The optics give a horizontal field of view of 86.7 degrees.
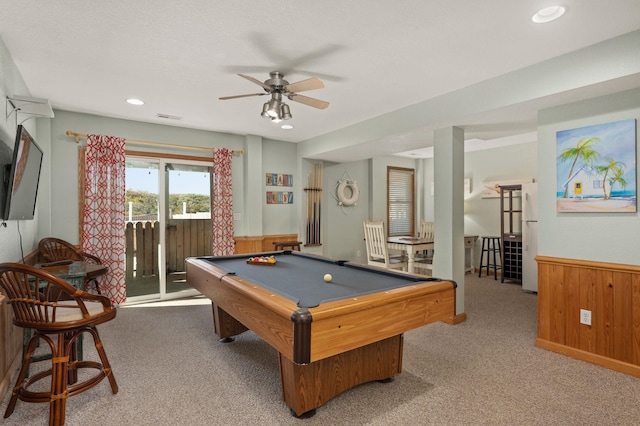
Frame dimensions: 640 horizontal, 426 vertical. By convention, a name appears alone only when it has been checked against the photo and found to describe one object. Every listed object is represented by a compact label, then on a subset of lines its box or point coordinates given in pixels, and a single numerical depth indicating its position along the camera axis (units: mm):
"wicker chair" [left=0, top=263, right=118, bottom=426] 1831
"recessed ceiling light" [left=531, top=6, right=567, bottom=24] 1901
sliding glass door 4535
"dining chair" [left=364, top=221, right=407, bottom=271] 5078
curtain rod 3930
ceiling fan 2562
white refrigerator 4867
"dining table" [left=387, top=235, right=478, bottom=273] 4927
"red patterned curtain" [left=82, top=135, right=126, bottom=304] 3990
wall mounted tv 2217
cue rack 5613
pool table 1527
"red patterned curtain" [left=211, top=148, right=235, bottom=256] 4809
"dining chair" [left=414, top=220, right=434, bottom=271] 5141
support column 3555
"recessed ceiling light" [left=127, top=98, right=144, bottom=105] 3475
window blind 7008
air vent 4066
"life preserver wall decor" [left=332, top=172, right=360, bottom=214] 6129
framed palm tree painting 2414
